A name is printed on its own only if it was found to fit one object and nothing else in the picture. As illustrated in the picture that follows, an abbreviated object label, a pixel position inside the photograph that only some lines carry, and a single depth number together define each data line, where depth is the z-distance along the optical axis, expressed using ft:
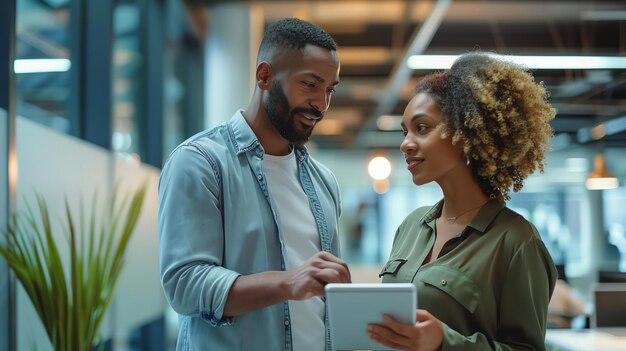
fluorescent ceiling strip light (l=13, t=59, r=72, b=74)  10.13
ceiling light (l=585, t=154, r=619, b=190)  24.88
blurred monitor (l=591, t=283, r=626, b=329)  15.56
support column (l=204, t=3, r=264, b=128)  24.09
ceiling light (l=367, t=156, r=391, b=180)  42.60
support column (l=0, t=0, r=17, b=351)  8.79
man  5.56
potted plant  8.73
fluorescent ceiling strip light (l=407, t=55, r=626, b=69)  25.07
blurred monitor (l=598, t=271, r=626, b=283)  20.93
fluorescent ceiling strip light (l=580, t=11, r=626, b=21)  24.87
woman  5.42
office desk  13.73
